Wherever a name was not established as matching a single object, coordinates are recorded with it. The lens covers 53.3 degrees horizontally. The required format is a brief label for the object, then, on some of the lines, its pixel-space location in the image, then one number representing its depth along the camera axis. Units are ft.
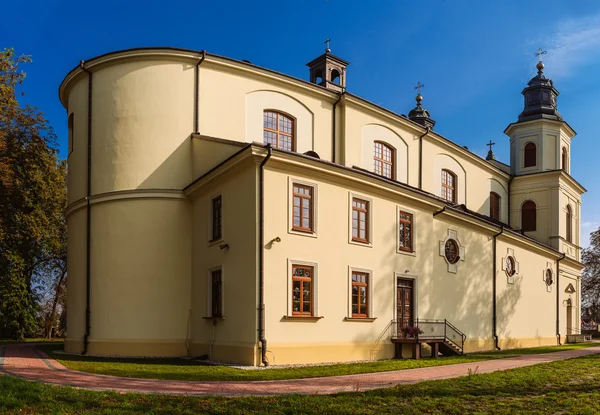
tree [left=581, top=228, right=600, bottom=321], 173.68
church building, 55.42
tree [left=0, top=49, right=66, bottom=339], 85.05
